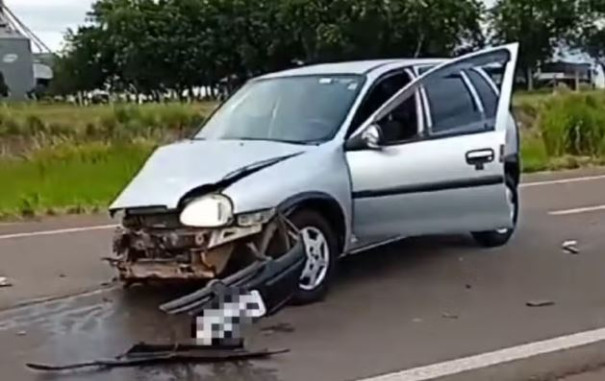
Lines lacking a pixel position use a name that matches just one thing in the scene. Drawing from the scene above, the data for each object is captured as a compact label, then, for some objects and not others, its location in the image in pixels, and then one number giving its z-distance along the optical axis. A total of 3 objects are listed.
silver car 8.31
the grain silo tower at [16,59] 84.50
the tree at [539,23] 80.75
